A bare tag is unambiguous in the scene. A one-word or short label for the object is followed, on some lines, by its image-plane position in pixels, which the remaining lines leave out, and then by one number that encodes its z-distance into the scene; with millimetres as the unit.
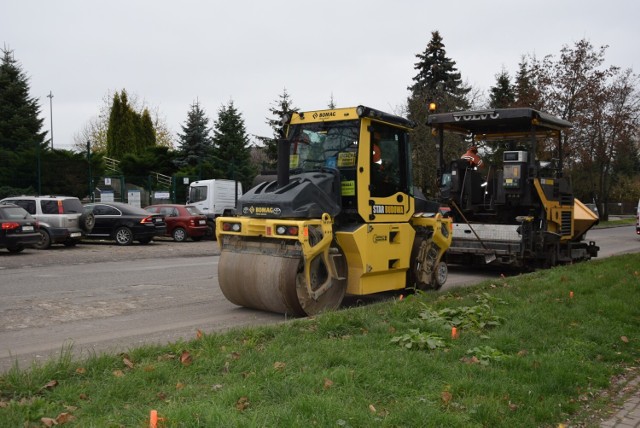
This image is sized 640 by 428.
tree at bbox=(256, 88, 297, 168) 38156
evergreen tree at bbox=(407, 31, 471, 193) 33406
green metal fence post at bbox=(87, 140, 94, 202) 27469
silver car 19234
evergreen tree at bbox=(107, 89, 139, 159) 51344
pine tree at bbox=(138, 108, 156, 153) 52656
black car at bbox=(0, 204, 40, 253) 16906
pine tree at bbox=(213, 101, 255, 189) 41406
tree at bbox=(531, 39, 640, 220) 36688
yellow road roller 8406
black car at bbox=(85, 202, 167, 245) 21438
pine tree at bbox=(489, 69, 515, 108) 45031
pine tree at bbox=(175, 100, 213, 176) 43750
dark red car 24422
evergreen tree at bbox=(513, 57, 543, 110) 36656
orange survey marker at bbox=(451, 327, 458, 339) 6581
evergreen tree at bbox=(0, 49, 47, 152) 36750
